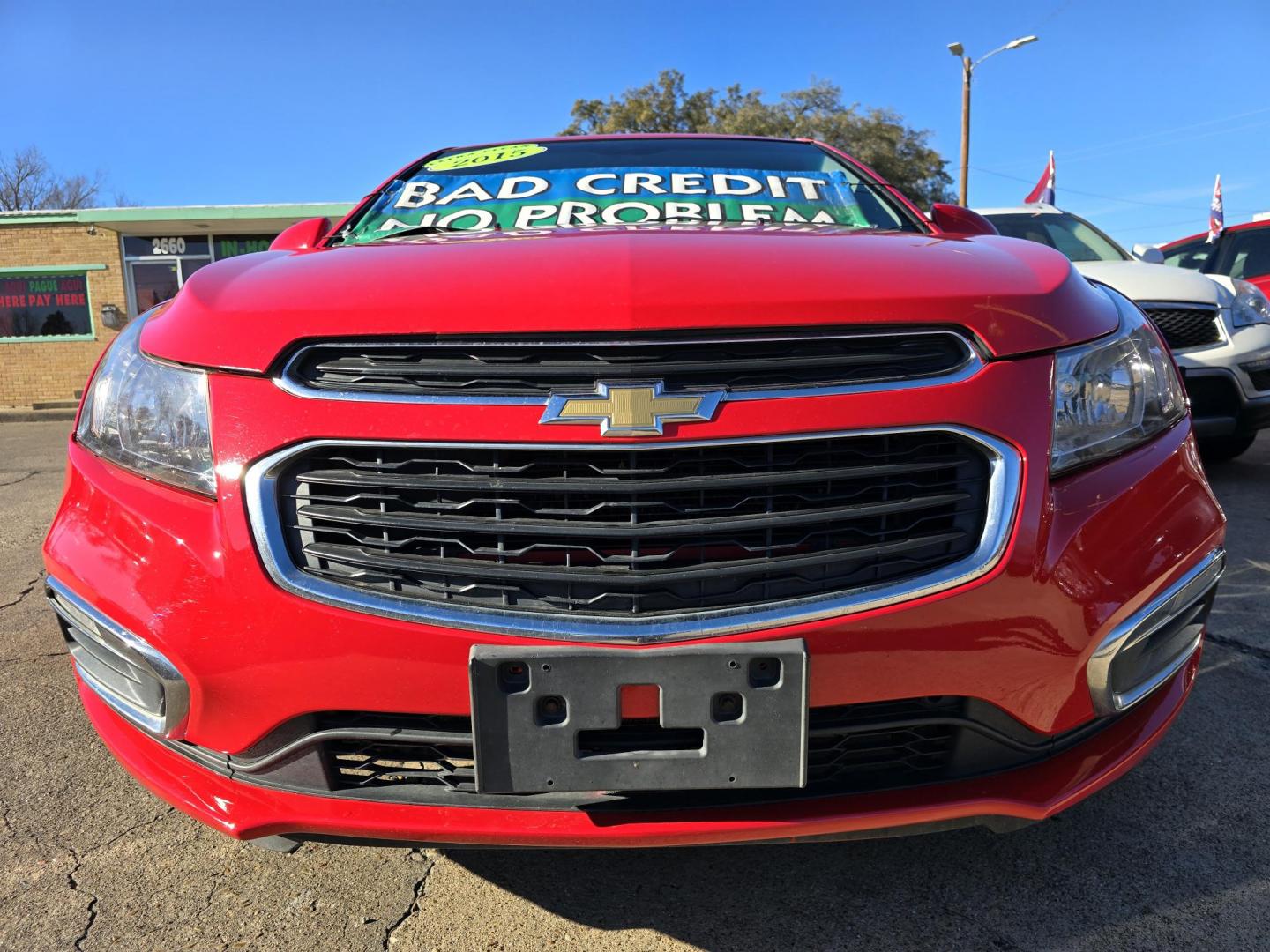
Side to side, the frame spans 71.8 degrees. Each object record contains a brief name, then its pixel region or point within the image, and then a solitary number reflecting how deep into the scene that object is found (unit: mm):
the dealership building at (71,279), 15391
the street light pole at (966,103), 18906
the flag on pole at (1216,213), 13750
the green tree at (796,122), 28344
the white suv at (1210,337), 4680
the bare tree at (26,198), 41094
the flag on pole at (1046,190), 11703
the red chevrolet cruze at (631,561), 1279
